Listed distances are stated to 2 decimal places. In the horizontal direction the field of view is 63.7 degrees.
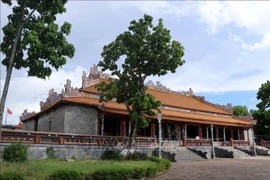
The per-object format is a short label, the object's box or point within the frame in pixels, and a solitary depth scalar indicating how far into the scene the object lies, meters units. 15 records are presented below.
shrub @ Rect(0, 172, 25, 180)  6.31
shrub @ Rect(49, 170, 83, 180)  7.01
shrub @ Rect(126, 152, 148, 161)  12.67
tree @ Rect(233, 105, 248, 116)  40.77
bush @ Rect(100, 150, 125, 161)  13.31
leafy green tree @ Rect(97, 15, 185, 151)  13.82
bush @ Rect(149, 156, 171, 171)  10.81
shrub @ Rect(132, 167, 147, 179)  9.10
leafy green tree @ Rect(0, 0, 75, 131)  8.36
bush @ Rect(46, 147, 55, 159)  12.17
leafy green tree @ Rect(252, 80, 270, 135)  28.63
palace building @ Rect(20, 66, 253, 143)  15.48
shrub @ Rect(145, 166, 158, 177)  9.63
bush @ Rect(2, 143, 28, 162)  9.97
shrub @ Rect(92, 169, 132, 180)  7.94
